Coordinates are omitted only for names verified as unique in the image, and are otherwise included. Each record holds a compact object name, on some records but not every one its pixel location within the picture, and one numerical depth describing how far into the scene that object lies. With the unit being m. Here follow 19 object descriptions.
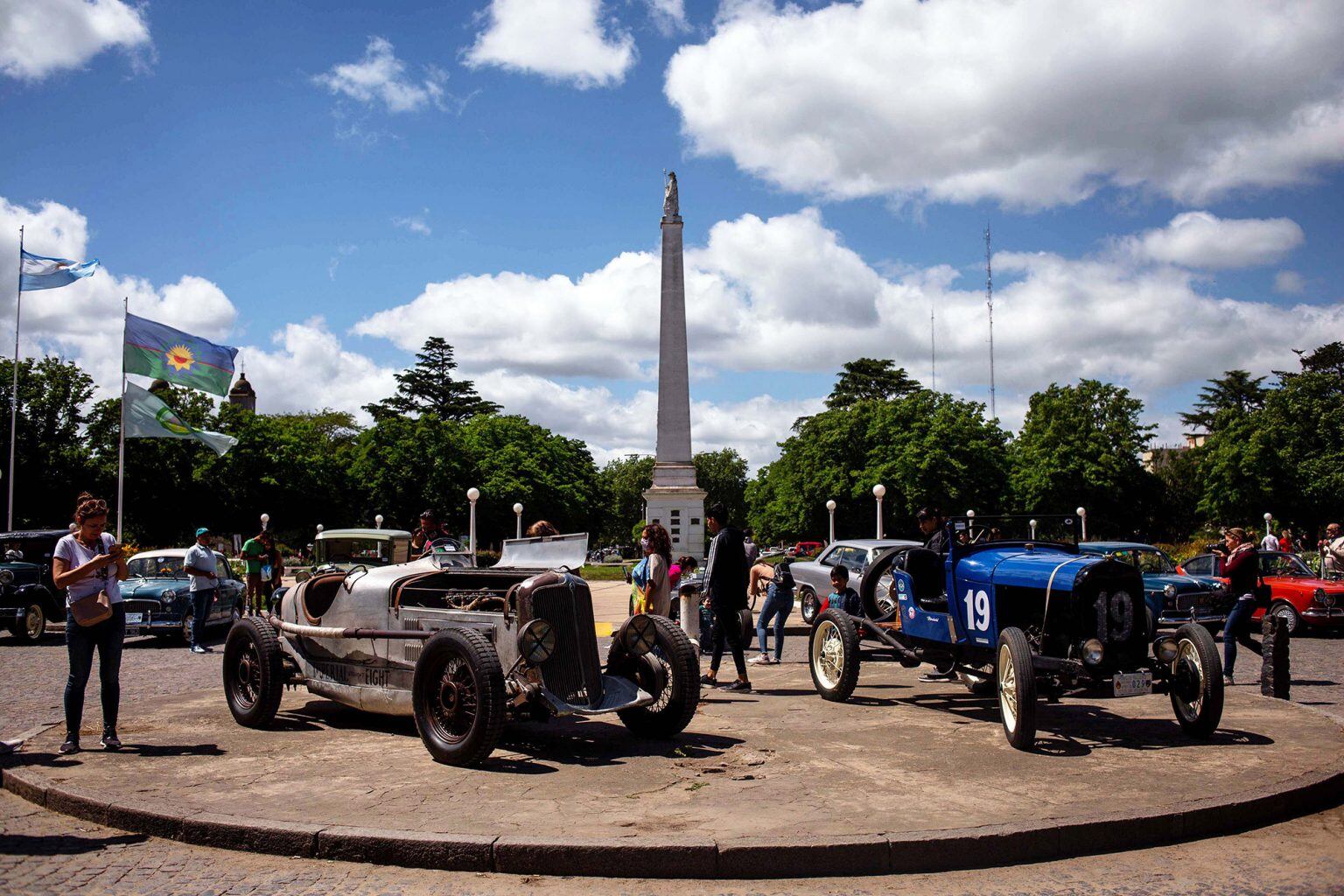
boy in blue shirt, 11.86
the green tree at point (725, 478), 119.75
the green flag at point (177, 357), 24.67
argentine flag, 26.03
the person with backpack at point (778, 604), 13.47
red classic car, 18.02
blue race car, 8.06
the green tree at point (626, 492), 117.69
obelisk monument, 40.09
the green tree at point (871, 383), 76.06
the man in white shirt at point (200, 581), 15.59
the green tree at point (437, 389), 81.44
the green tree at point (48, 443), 45.53
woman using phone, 7.77
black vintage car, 16.75
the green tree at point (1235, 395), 81.50
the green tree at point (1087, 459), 61.62
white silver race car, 7.31
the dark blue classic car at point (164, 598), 16.86
